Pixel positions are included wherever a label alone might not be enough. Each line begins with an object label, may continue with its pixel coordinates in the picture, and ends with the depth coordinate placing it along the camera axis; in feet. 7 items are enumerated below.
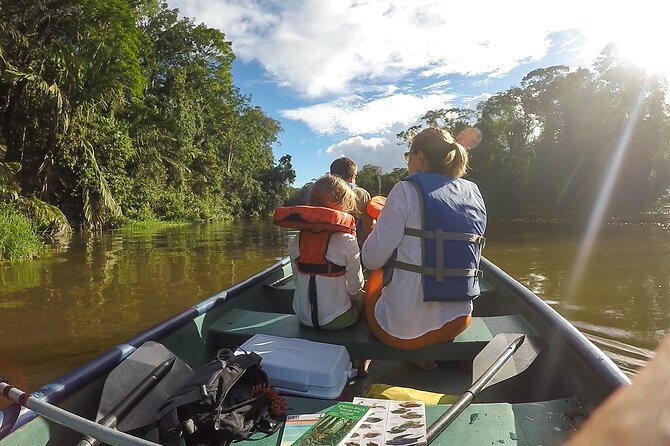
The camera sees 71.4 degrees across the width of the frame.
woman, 7.20
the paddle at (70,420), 3.97
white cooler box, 6.55
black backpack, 5.15
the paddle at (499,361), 5.95
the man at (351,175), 12.08
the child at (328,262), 8.41
